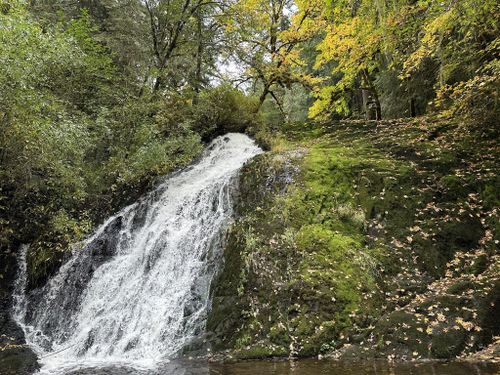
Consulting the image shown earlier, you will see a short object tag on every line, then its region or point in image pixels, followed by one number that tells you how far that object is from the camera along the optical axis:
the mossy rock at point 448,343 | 5.47
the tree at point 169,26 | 15.12
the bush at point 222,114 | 15.45
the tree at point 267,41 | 16.03
